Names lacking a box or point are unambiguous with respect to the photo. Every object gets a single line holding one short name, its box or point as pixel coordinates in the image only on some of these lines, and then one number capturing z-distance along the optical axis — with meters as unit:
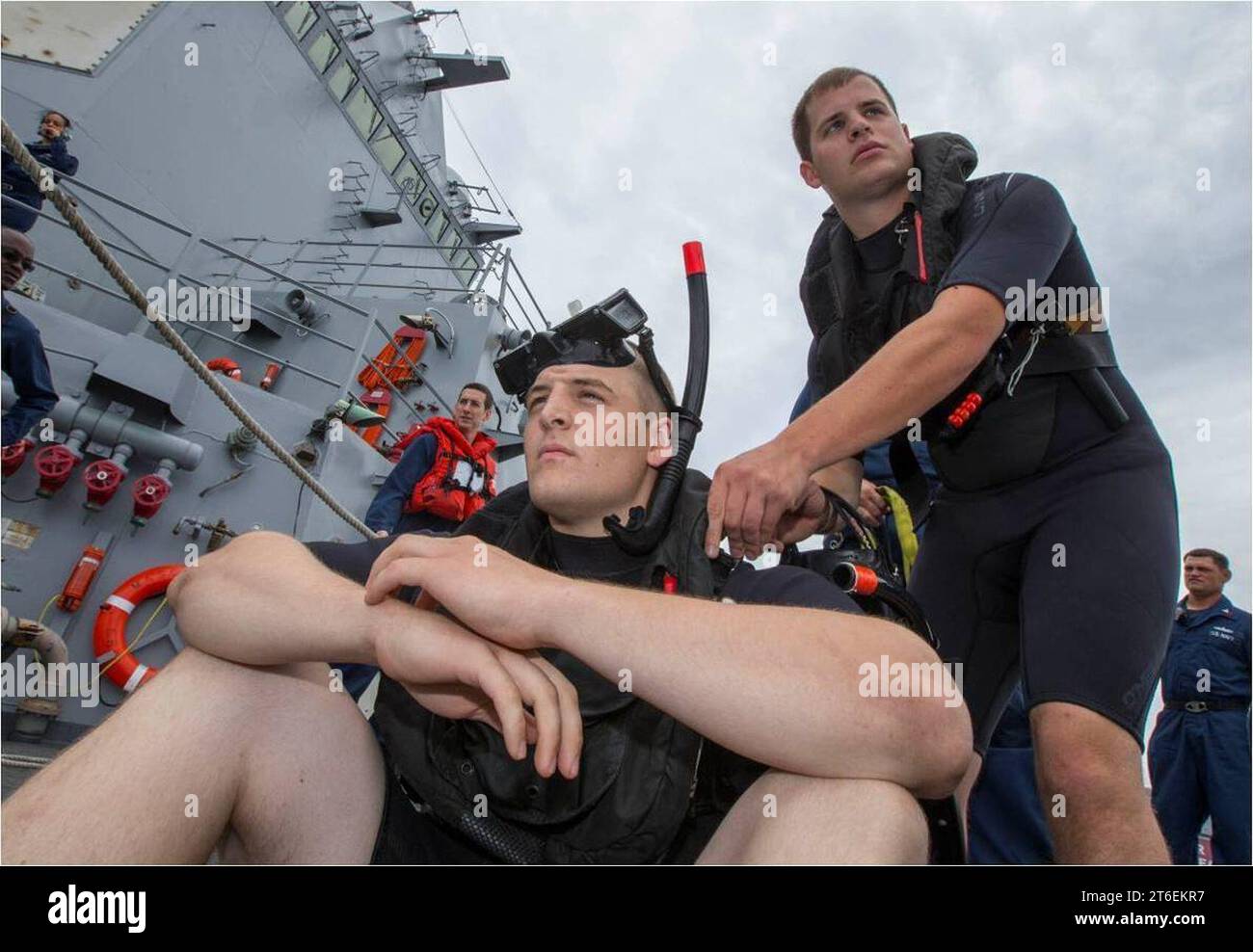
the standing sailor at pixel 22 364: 3.33
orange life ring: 3.85
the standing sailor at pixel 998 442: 1.24
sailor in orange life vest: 4.14
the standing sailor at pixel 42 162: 4.18
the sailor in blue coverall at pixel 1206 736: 3.77
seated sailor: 0.82
